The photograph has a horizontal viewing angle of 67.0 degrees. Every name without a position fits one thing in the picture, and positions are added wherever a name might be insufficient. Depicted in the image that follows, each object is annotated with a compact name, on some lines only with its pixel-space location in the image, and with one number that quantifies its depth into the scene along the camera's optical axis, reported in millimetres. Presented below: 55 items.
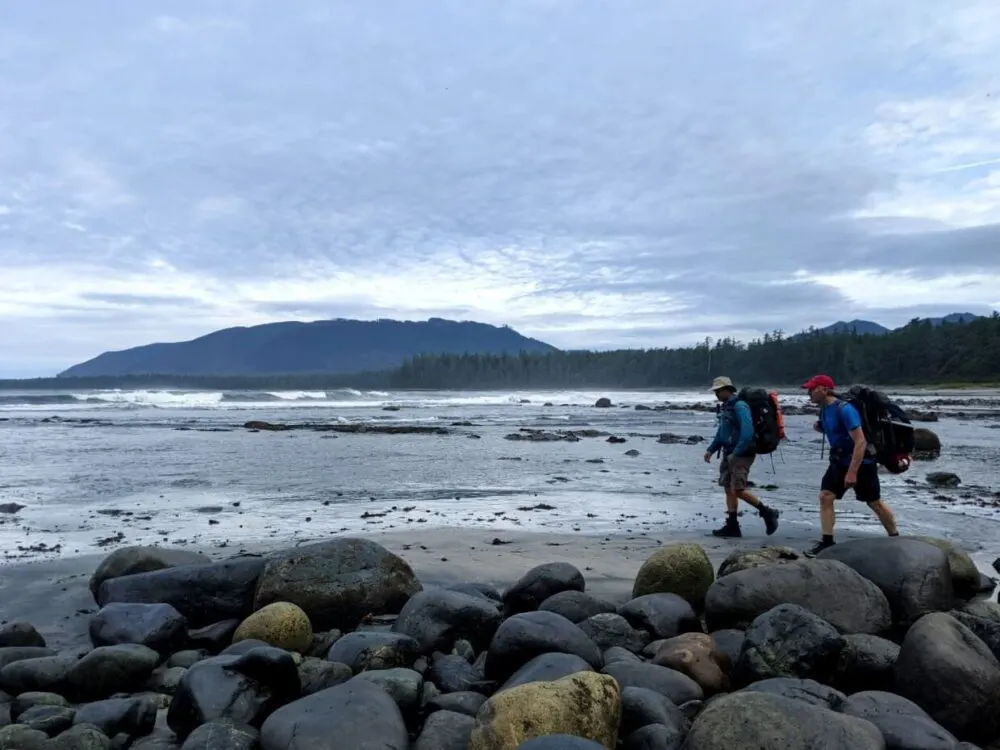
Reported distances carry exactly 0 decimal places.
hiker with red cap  7898
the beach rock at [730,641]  5363
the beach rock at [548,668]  4508
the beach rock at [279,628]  5719
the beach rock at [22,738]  4070
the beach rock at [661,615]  5934
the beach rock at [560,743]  3293
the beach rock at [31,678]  5035
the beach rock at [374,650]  5195
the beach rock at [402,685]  4508
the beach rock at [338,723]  3877
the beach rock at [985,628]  5246
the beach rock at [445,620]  5727
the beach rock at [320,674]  4852
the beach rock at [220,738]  3990
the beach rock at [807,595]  5629
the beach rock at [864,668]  4852
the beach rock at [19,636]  5736
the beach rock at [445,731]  4074
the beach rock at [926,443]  20312
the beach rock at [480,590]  6816
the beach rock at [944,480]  14273
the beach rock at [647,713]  4203
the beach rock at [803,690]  4184
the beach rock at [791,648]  4727
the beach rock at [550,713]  3838
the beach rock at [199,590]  6609
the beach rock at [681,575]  6688
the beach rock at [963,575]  6844
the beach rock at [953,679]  4355
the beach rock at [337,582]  6422
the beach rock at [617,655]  5195
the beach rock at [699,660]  4902
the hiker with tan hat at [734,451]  9570
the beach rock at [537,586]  6625
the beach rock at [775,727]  3486
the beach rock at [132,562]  7102
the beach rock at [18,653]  5352
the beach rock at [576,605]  6113
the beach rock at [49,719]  4339
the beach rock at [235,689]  4410
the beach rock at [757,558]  6616
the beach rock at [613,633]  5629
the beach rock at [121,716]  4395
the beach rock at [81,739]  4070
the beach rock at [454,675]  4983
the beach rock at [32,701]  4676
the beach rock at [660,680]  4672
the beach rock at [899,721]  3832
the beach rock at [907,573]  5945
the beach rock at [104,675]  5035
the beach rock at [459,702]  4570
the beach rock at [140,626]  5727
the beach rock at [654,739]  3998
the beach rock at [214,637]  5969
